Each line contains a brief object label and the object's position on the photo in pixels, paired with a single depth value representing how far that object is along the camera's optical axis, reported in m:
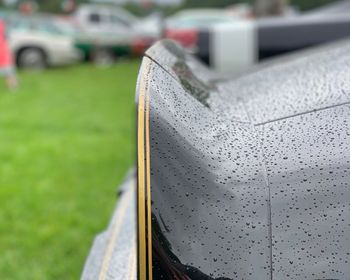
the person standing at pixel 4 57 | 8.78
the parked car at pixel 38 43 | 11.88
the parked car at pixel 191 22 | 5.27
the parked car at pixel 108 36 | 13.16
